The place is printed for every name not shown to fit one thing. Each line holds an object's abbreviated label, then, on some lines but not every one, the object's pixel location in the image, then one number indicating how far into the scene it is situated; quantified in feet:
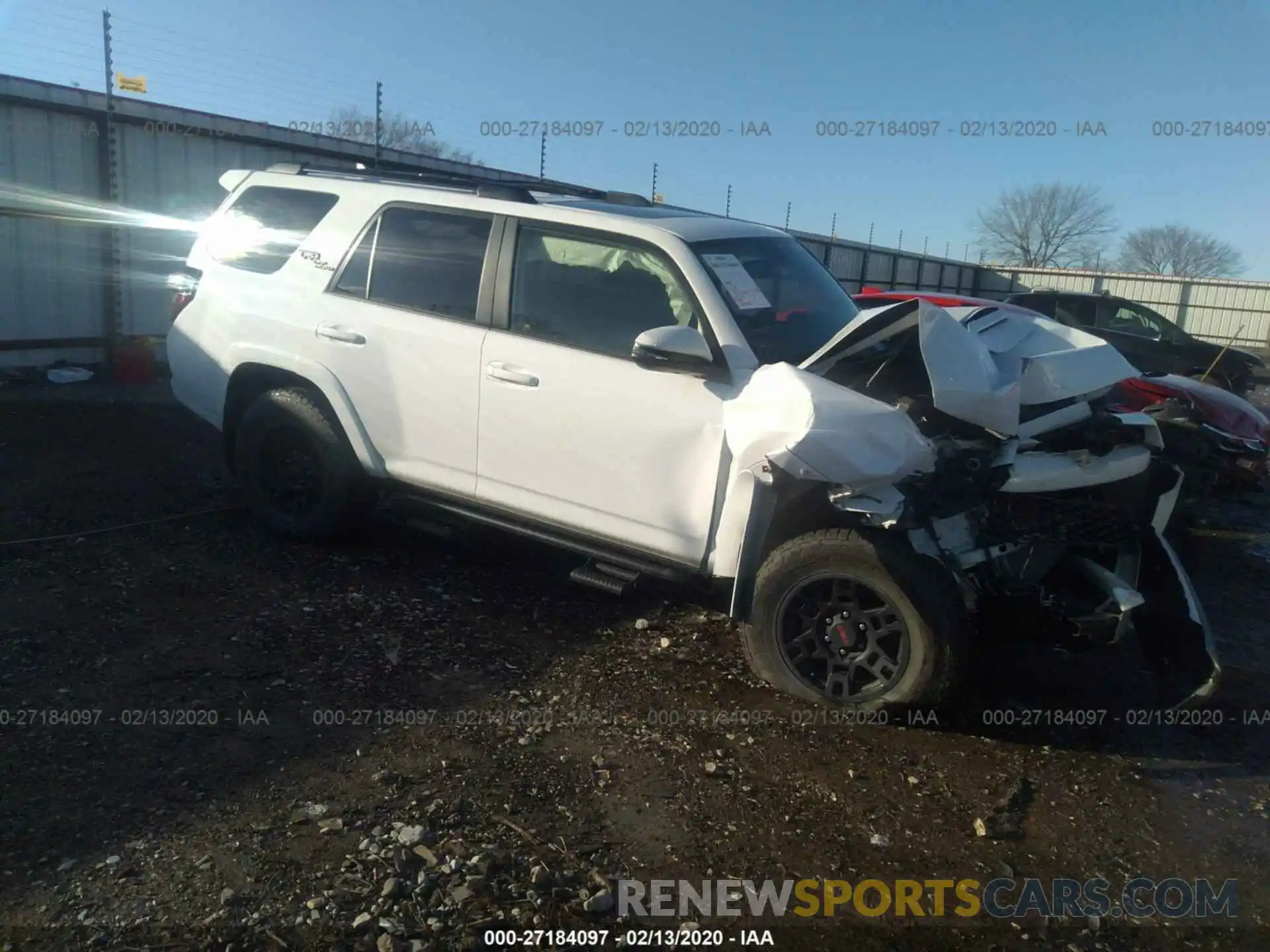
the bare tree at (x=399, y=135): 60.70
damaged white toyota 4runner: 11.83
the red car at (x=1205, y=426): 15.84
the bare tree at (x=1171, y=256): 201.87
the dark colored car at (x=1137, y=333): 47.65
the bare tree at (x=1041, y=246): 196.95
